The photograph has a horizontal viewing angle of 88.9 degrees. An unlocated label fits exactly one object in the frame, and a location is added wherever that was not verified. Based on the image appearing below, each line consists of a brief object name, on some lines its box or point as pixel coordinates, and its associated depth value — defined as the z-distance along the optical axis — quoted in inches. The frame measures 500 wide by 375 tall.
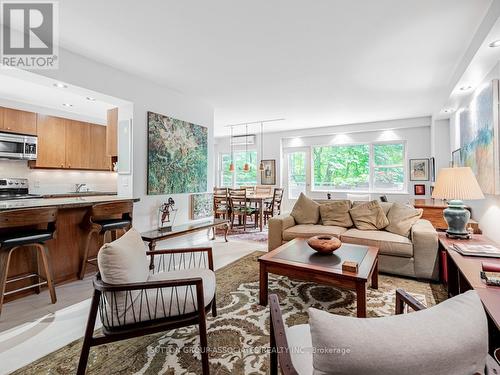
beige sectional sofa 112.0
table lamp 93.7
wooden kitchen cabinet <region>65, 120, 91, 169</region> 199.2
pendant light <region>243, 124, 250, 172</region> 282.8
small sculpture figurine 153.3
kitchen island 101.2
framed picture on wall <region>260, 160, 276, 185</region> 308.7
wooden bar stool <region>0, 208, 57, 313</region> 84.4
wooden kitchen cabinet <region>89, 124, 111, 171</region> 213.4
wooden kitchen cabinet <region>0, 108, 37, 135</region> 168.9
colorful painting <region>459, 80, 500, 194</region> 95.1
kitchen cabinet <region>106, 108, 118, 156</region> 153.9
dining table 229.6
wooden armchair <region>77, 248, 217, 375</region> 55.3
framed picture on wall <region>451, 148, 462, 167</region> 160.6
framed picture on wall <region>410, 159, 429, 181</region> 236.5
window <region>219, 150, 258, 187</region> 327.0
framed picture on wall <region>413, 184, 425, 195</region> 233.9
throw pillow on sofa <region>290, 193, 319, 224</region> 156.2
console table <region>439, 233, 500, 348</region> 52.1
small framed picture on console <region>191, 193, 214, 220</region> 178.4
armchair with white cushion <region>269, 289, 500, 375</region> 23.9
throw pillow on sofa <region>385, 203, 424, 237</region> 126.8
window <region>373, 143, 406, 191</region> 250.5
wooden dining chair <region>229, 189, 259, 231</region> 229.3
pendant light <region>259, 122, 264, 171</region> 314.0
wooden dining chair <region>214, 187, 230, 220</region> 237.9
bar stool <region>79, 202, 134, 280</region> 114.0
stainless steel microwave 165.0
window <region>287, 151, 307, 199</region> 298.5
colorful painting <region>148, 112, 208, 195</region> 150.9
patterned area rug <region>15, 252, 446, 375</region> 61.7
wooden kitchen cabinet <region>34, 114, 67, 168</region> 185.8
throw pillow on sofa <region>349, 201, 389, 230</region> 137.8
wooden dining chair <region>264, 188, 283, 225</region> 248.1
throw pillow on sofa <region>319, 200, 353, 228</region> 148.3
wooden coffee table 76.4
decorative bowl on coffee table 94.3
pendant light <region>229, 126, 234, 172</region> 325.3
